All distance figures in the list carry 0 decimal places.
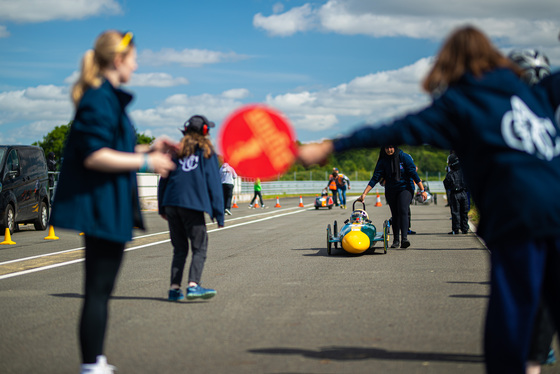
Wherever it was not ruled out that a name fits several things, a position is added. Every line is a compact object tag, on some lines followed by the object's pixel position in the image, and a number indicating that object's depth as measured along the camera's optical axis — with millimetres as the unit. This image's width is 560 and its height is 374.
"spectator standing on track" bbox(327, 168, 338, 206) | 34125
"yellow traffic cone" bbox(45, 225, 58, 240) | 16422
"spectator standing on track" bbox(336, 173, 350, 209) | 34031
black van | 17203
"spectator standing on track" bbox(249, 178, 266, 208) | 33500
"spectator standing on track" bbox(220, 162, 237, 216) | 24422
